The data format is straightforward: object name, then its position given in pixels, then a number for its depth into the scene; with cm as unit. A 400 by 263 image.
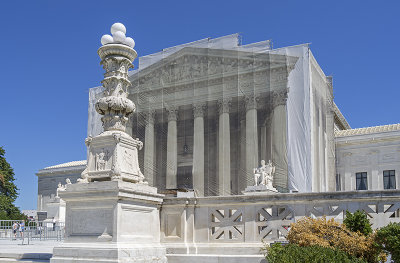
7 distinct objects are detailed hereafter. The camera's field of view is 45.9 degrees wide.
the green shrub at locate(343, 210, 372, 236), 751
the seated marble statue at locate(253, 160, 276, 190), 2873
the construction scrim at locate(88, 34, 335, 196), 3341
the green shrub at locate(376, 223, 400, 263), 674
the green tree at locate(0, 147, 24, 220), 4800
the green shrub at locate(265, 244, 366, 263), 604
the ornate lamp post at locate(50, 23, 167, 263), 784
